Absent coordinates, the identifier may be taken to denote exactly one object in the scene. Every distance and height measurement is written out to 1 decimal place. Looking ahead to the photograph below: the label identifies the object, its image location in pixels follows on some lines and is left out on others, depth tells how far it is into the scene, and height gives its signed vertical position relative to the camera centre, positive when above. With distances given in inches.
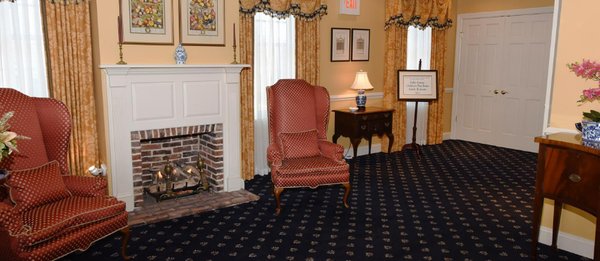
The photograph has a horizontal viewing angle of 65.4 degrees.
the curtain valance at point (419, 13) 288.7 +33.6
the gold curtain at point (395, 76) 292.7 -6.5
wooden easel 291.6 -48.5
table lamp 267.3 -11.7
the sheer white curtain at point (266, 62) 235.3 +1.3
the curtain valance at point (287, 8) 222.4 +28.3
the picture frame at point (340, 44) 267.4 +12.0
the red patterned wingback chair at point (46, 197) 115.7 -38.3
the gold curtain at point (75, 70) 174.2 -3.0
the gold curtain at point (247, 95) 222.1 -15.0
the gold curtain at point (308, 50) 246.7 +7.9
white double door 294.0 -7.5
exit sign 268.7 +33.7
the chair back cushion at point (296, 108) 207.2 -19.3
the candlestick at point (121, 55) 174.8 +2.8
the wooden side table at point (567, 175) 119.0 -28.6
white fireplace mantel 177.5 -16.6
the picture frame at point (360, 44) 278.2 +12.9
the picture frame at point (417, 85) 287.6 -11.5
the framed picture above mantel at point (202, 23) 191.9 +17.1
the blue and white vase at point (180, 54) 189.5 +3.7
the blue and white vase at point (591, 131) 122.2 -16.4
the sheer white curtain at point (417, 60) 309.6 +4.2
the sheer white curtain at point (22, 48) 168.6 +4.9
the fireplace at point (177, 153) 189.5 -39.5
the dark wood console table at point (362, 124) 261.0 -33.2
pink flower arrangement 123.3 -1.1
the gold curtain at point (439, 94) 316.5 -19.1
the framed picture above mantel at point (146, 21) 177.8 +16.1
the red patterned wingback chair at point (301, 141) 186.9 -33.5
